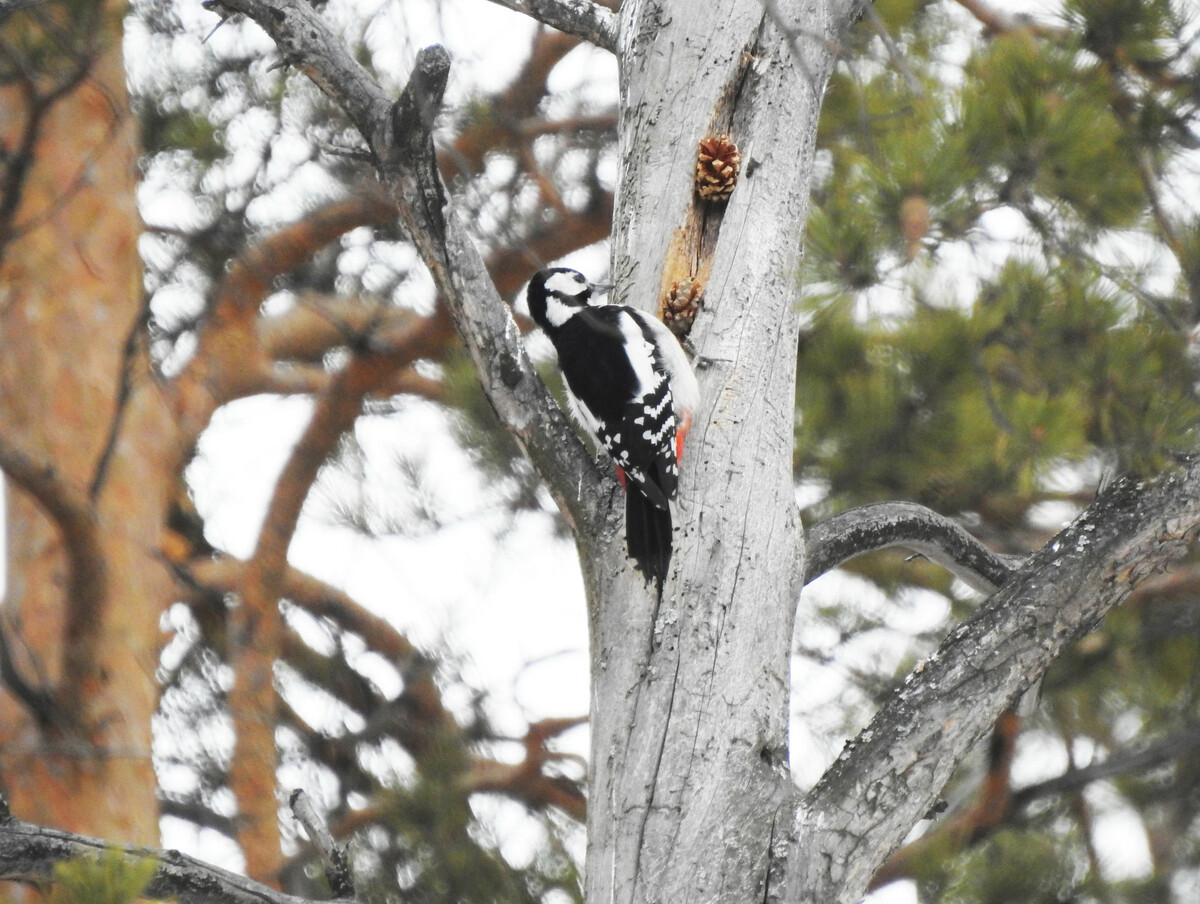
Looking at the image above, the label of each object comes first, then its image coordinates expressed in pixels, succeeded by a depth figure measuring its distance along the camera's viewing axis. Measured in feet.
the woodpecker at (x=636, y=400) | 41.14
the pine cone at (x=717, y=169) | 41.58
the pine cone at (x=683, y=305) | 41.52
